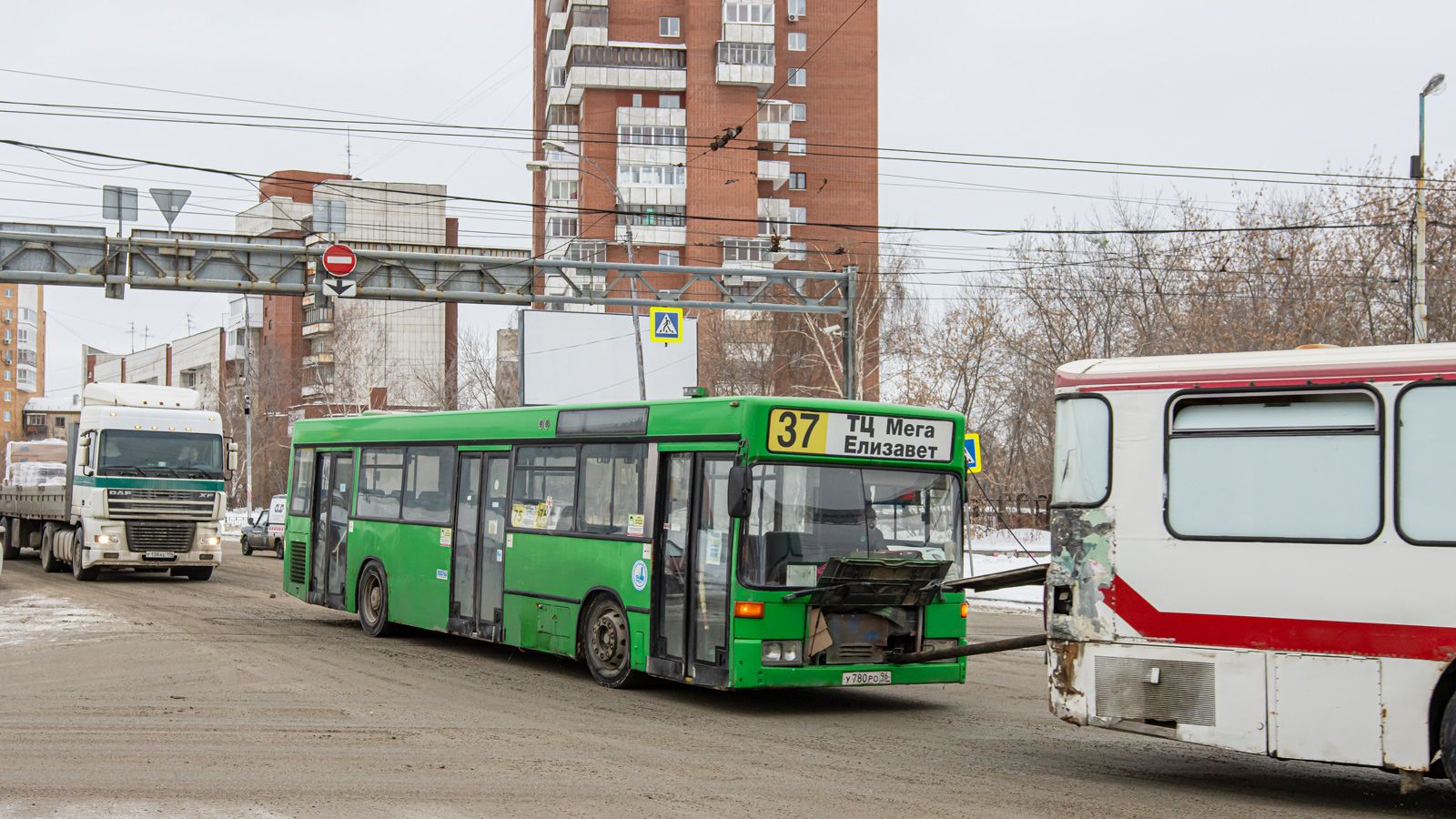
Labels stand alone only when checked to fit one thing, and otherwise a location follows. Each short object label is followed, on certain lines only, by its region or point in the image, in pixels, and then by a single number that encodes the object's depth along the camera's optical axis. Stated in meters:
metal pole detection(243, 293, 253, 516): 63.50
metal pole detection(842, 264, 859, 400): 27.62
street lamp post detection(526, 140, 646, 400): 33.30
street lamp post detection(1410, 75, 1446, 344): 24.88
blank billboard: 41.50
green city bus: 11.37
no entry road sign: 25.75
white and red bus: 7.55
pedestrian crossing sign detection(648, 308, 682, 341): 29.84
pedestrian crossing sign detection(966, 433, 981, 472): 12.80
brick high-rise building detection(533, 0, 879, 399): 74.88
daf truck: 26.08
